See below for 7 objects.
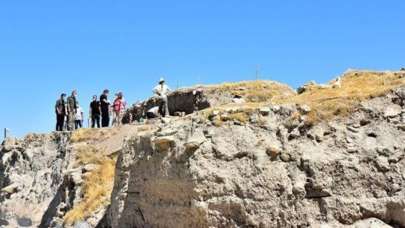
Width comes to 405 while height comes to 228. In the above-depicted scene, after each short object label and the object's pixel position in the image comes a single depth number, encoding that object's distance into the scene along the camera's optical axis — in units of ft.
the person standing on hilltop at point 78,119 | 116.57
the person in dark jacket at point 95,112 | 114.52
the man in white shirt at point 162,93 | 94.89
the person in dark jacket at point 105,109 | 112.98
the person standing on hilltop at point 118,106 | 116.26
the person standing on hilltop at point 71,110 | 115.65
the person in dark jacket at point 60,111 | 115.34
